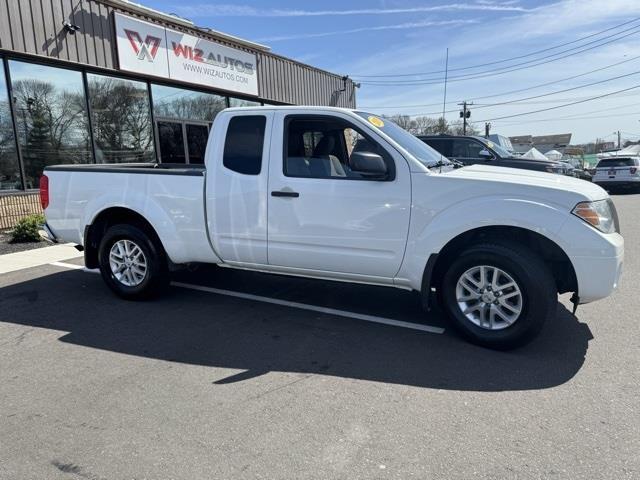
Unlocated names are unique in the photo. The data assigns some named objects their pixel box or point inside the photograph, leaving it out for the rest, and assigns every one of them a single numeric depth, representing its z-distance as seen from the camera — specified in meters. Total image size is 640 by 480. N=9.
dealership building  9.85
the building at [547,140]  90.72
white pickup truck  3.82
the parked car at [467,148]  12.09
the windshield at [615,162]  19.64
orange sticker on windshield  4.49
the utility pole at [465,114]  36.88
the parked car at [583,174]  20.19
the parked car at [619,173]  19.39
